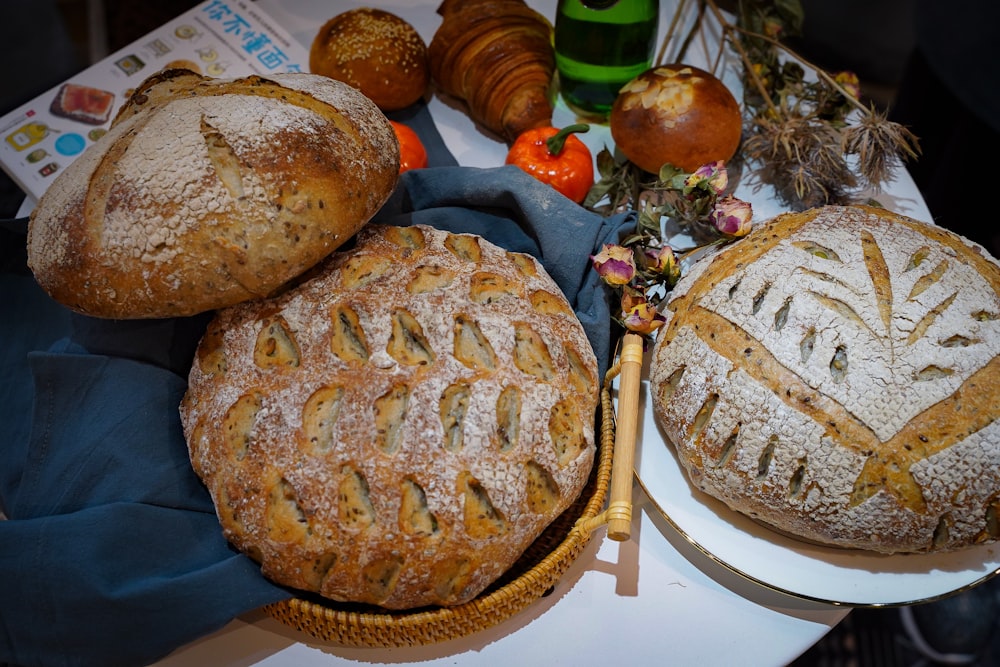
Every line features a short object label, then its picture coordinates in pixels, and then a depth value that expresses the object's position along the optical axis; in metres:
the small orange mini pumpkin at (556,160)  1.39
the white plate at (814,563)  0.99
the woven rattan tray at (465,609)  0.93
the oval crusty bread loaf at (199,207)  0.91
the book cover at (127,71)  1.45
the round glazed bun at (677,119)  1.33
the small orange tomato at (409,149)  1.42
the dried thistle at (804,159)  1.35
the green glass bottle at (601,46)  1.47
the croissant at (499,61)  1.49
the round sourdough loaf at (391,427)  0.90
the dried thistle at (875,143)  1.31
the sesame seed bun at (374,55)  1.47
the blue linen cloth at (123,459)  0.91
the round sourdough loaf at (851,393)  0.93
